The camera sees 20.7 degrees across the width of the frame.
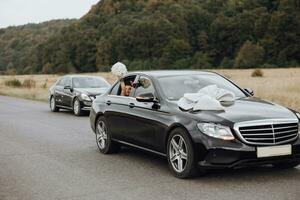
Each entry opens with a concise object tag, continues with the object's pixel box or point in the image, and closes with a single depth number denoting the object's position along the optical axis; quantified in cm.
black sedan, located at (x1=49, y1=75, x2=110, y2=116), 2790
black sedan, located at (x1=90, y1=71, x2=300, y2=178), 1021
